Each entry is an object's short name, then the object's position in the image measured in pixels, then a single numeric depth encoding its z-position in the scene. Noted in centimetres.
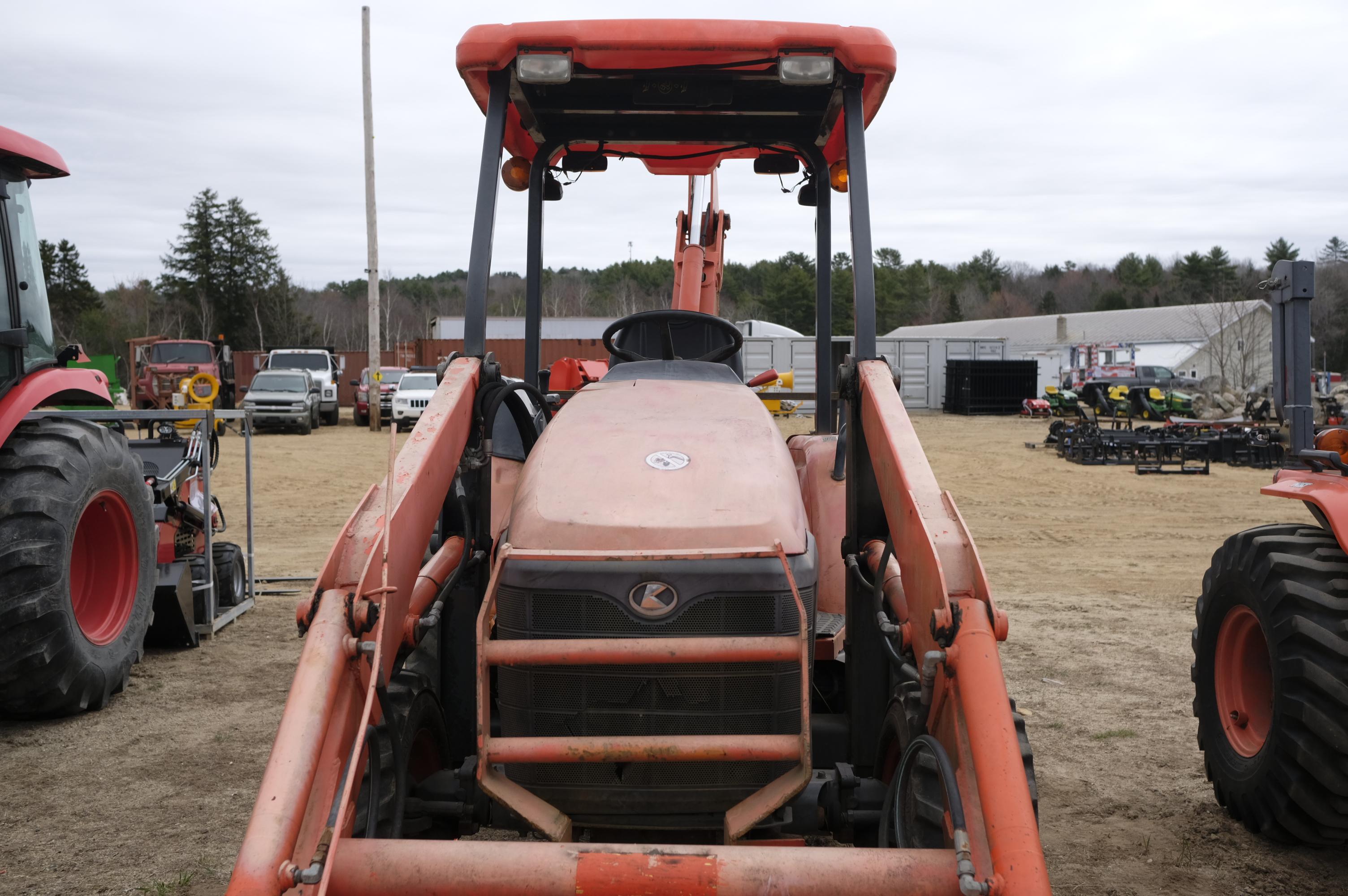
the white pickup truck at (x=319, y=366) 2834
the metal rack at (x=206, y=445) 617
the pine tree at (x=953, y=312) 8525
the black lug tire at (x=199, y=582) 709
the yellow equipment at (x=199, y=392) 2128
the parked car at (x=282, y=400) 2450
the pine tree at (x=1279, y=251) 8400
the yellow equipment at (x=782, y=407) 2634
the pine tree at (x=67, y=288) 4922
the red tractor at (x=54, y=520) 489
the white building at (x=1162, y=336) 4147
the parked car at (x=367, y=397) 2784
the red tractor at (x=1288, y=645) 353
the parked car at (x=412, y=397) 2441
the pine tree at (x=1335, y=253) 8165
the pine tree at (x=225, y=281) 5509
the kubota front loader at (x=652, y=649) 225
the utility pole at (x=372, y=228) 2548
